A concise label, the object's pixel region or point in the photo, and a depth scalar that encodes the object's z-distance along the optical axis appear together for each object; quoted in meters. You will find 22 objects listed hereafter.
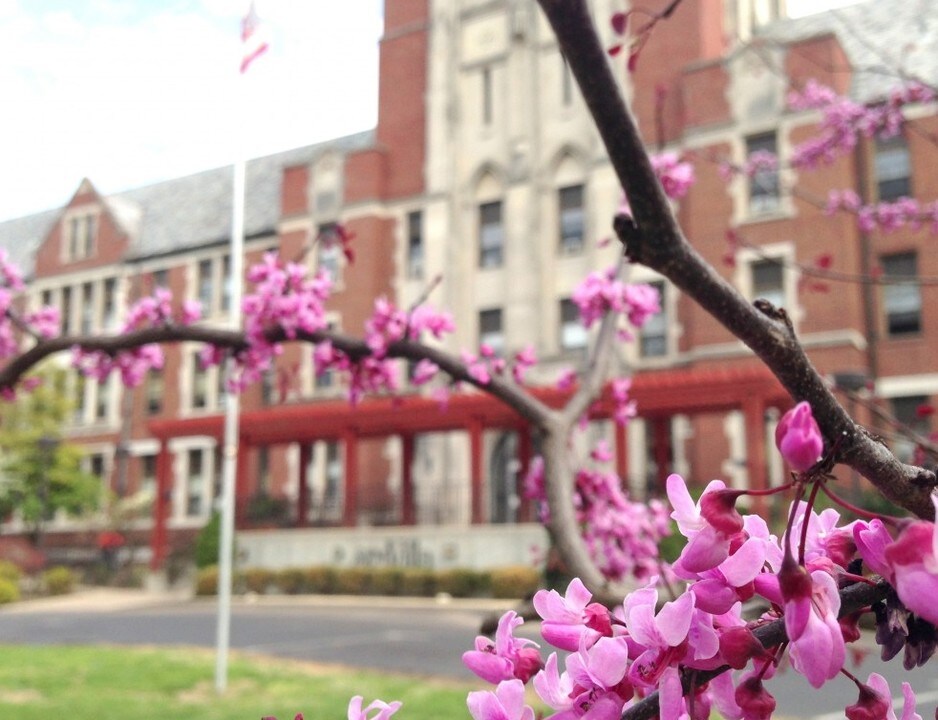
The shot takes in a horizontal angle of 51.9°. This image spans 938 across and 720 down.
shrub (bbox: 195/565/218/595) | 25.80
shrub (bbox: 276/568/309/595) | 24.91
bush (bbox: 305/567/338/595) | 24.47
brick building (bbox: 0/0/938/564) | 23.80
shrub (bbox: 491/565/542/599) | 21.58
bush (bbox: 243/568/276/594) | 25.28
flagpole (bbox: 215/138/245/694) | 9.83
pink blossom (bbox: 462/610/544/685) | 1.20
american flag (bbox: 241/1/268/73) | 10.29
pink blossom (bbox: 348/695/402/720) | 1.09
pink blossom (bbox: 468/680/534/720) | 1.03
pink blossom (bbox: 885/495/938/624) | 0.78
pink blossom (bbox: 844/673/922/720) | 1.01
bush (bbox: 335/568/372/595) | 23.94
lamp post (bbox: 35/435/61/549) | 28.45
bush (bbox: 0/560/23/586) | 27.86
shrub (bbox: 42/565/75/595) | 28.23
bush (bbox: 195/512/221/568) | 26.95
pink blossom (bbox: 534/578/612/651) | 1.05
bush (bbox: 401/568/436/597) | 23.03
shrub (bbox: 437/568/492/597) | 22.53
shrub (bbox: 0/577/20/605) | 25.94
